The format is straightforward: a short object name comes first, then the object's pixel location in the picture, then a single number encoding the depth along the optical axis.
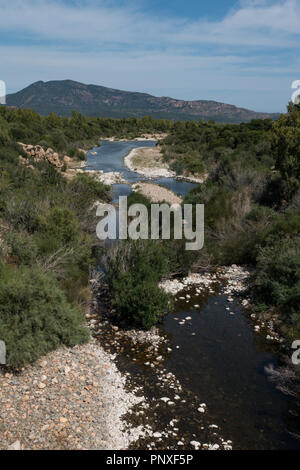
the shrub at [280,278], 11.57
